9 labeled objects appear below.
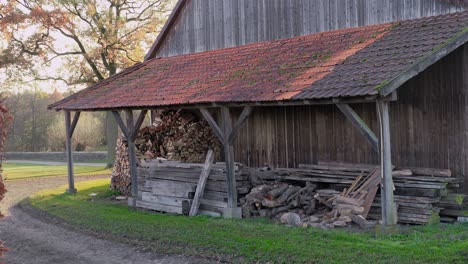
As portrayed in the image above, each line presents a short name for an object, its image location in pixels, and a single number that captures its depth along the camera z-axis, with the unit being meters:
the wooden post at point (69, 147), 19.27
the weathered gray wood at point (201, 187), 14.12
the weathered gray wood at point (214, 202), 13.75
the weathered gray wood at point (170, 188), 14.44
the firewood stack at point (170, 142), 15.89
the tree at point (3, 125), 7.55
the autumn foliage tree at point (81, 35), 27.98
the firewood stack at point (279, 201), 12.91
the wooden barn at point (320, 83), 10.69
